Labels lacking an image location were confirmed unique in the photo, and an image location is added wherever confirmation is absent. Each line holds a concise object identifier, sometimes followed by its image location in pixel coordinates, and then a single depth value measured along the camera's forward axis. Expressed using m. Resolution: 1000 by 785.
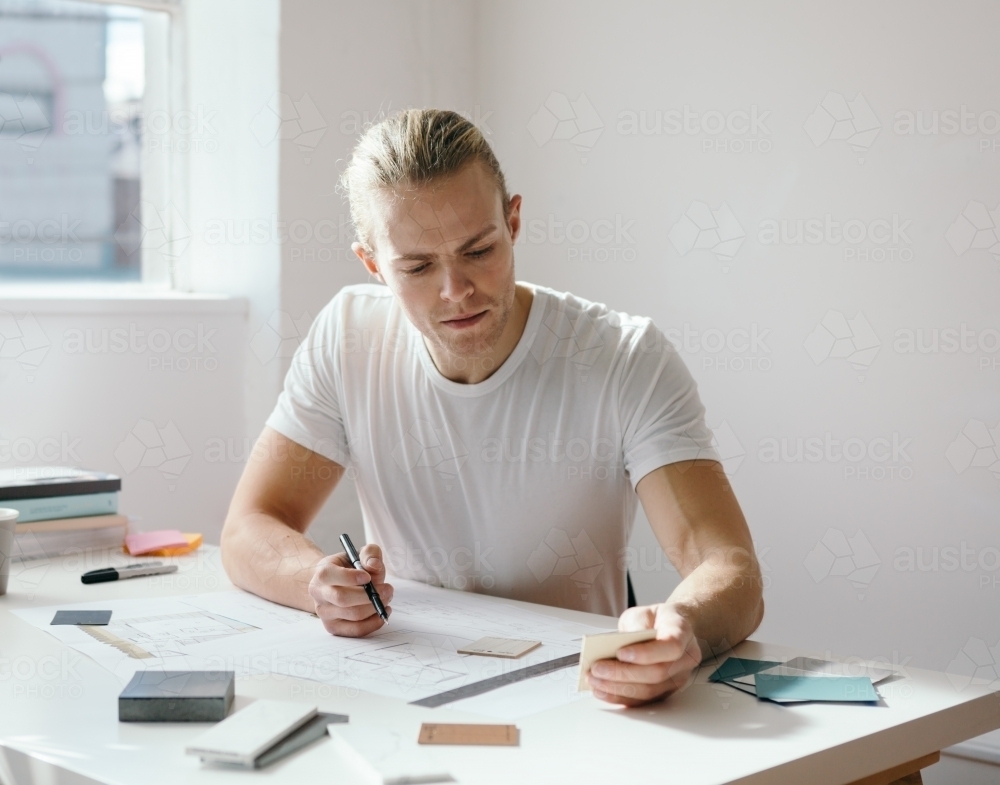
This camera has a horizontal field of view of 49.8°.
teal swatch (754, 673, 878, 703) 1.10
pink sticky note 1.86
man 1.56
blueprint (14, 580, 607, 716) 1.17
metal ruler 1.09
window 2.45
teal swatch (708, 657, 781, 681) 1.18
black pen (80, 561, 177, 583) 1.66
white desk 0.92
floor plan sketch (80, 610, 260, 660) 1.28
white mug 1.57
